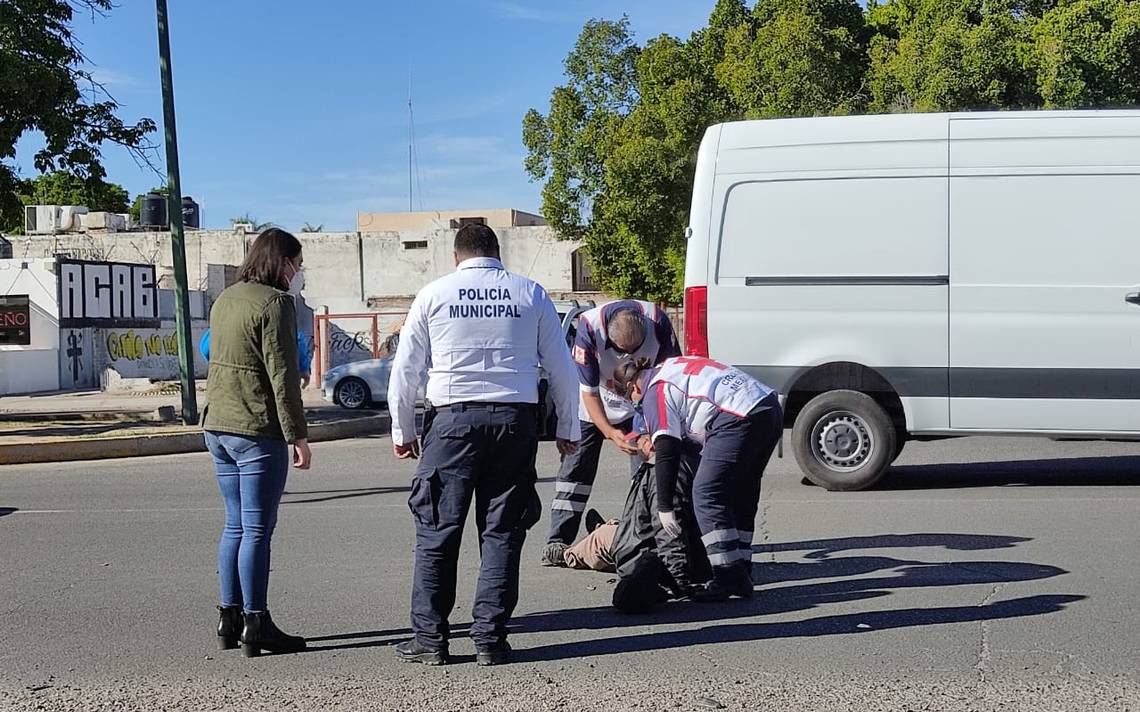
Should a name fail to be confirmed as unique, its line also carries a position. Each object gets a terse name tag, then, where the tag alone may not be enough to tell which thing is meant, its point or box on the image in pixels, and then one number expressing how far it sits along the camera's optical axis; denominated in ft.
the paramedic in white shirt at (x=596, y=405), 22.16
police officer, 16.60
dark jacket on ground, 19.70
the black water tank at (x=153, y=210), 133.59
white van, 30.09
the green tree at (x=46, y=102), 46.83
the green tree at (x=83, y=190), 51.98
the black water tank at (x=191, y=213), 152.49
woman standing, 16.84
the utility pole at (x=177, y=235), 50.21
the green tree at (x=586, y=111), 123.65
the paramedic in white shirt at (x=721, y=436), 20.24
